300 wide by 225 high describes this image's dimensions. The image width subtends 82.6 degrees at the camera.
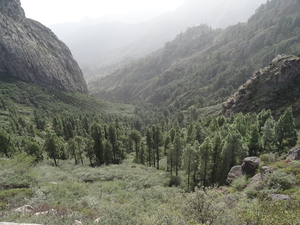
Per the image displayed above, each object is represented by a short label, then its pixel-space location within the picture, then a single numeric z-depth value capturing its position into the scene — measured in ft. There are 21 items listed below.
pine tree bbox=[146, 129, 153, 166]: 185.98
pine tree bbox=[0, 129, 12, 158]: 162.50
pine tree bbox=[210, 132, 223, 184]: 128.06
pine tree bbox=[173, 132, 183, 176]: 147.74
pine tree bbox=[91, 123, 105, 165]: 190.80
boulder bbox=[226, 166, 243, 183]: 109.60
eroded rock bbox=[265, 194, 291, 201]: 55.27
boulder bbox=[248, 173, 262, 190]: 72.95
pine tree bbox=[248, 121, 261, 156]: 156.04
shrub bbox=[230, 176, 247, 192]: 89.81
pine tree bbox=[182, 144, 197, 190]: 128.77
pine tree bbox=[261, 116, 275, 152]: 155.94
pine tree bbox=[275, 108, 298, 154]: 148.05
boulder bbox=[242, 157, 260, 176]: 102.78
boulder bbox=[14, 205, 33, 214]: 53.19
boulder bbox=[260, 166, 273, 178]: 80.12
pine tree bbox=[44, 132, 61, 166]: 164.14
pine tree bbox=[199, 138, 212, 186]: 123.13
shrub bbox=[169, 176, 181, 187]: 135.26
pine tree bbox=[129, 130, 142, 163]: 197.67
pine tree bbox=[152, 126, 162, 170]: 192.09
